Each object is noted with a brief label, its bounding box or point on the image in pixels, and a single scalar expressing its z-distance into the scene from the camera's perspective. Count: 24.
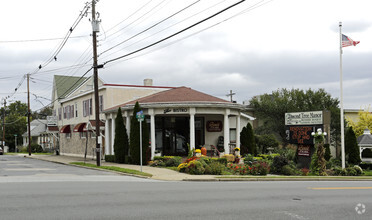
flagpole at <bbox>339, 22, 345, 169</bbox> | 22.66
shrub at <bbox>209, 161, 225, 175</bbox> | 20.14
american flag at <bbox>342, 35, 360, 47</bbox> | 23.09
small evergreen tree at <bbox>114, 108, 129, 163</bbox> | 28.09
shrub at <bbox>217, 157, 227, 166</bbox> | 23.70
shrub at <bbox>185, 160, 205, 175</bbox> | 19.95
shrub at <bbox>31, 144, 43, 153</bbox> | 61.04
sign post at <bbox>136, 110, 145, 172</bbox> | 20.81
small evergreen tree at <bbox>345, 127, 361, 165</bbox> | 28.12
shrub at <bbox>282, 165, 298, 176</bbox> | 21.92
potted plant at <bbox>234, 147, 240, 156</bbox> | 25.94
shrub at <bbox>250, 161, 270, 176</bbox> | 20.14
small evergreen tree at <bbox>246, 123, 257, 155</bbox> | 30.50
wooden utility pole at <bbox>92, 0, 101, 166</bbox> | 25.41
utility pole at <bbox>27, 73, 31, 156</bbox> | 51.69
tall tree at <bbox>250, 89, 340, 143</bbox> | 46.94
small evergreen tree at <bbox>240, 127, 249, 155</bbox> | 30.38
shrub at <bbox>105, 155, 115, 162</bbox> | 29.50
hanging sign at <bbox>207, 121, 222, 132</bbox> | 31.47
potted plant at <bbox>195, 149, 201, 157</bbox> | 23.75
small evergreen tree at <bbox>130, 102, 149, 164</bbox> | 26.02
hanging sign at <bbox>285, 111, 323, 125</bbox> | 23.72
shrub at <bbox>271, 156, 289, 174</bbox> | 22.50
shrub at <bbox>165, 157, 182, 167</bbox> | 24.02
